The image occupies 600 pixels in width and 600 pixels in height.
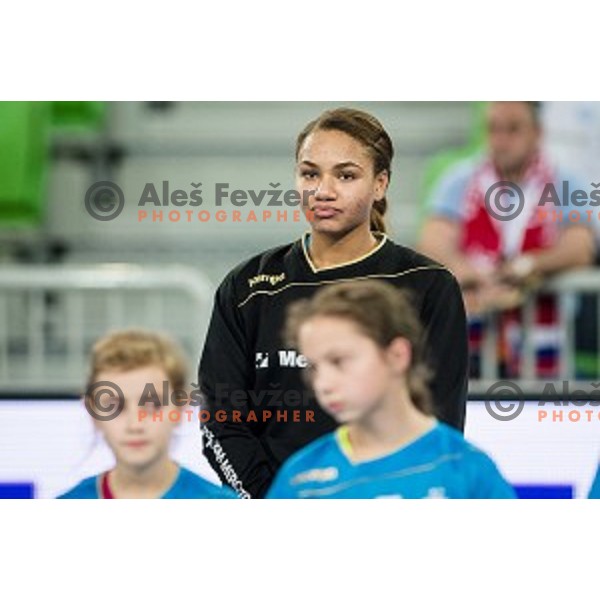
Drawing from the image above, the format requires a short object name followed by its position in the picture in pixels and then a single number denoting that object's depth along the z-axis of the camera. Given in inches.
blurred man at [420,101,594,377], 221.3
